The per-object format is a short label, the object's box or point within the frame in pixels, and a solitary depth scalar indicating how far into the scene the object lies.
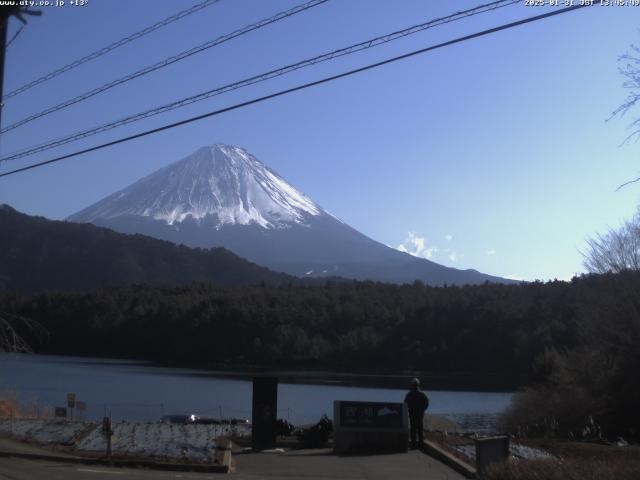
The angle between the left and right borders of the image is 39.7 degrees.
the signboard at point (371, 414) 16.55
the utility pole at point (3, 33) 11.73
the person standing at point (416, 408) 16.70
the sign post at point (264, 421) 16.59
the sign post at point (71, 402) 25.29
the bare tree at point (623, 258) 33.03
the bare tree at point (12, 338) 20.78
